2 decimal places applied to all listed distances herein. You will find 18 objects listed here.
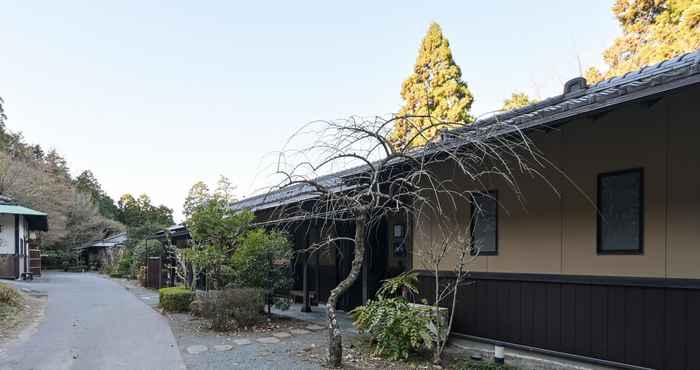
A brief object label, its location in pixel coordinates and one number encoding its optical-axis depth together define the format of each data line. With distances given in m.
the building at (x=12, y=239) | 17.47
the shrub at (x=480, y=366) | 4.59
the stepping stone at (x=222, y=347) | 5.91
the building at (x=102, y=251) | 27.34
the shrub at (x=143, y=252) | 18.88
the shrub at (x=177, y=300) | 9.59
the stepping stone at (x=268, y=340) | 6.42
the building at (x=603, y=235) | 4.02
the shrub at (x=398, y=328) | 5.19
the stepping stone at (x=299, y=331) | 7.07
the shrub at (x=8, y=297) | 8.98
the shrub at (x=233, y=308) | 7.36
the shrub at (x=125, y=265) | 22.58
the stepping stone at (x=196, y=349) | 5.80
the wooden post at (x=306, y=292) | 9.34
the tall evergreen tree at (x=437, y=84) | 19.27
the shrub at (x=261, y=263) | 8.08
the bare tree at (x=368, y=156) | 5.04
